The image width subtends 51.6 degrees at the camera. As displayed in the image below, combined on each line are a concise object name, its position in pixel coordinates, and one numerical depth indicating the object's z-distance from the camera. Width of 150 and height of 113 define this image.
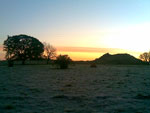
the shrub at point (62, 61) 34.78
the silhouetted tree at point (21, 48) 52.06
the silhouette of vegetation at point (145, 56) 98.88
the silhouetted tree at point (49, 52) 67.25
